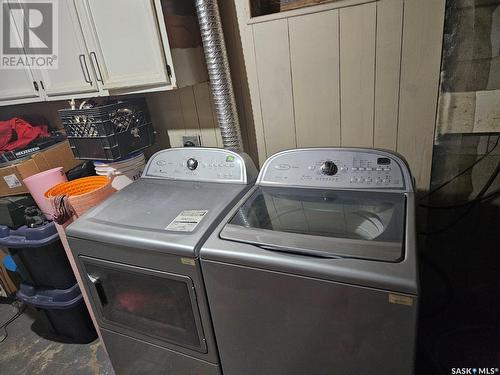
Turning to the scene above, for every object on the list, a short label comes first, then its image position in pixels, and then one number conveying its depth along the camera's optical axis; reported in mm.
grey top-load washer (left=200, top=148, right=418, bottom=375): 843
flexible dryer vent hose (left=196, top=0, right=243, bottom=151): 1421
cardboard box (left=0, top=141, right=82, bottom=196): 1842
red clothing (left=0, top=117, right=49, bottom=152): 2104
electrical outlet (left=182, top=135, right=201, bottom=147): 1894
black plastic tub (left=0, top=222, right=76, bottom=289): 1702
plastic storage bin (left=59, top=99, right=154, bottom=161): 1653
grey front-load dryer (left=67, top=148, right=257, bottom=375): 1122
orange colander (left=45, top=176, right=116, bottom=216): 1501
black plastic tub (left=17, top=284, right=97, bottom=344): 1818
